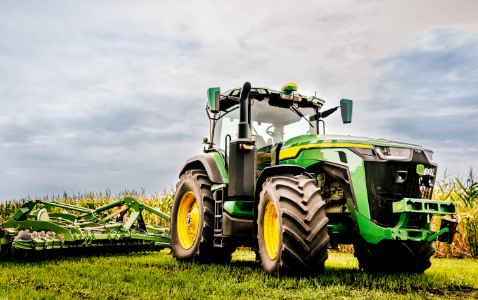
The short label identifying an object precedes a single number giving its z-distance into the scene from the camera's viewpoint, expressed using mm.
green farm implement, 6875
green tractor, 4572
